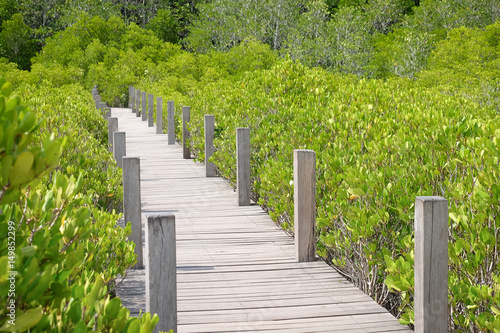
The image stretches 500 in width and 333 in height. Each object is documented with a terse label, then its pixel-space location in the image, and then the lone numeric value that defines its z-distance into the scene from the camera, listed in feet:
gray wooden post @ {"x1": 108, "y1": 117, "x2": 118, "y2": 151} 35.55
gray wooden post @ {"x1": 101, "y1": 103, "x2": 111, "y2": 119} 52.05
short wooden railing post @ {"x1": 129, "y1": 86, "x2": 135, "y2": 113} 84.92
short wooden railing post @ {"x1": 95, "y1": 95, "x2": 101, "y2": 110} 62.28
